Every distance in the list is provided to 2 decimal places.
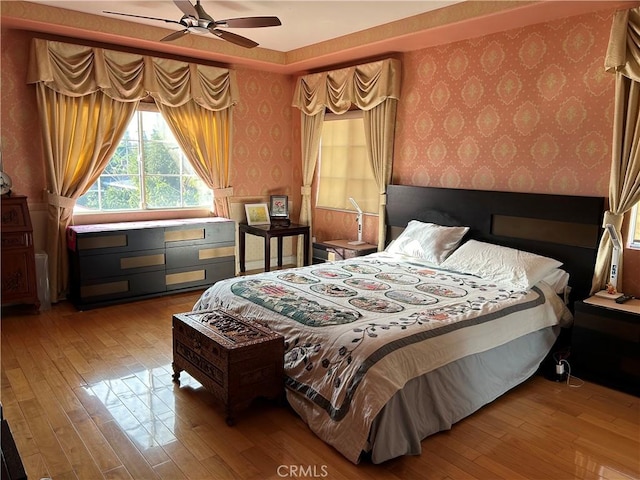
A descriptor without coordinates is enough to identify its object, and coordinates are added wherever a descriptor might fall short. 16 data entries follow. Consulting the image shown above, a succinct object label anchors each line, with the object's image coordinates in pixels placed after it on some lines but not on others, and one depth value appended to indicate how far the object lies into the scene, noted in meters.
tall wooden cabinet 4.07
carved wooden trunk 2.57
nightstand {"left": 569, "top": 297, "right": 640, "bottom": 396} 2.98
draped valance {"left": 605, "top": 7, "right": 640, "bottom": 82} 3.10
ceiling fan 3.24
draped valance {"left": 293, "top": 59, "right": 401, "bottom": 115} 4.69
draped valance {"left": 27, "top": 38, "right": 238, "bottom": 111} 4.30
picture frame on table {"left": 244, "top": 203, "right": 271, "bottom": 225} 5.78
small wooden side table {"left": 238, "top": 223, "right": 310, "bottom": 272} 5.37
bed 2.36
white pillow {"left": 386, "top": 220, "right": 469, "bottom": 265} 4.07
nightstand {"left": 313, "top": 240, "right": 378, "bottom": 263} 4.88
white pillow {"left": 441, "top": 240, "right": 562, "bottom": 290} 3.38
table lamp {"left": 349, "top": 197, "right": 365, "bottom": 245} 5.09
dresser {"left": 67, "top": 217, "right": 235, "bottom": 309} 4.45
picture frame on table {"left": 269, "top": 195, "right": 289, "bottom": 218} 5.85
